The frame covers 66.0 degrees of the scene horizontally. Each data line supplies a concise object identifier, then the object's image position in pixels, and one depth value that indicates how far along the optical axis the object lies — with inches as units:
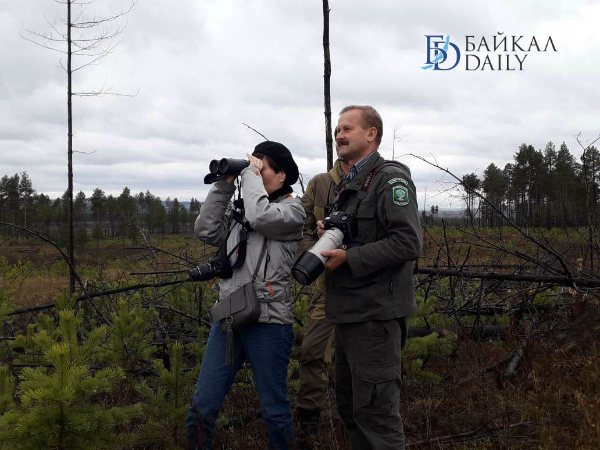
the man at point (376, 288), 83.3
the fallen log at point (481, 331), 196.8
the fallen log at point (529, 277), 158.7
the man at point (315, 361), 126.6
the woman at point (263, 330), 95.7
